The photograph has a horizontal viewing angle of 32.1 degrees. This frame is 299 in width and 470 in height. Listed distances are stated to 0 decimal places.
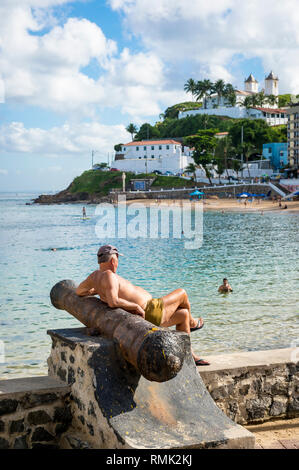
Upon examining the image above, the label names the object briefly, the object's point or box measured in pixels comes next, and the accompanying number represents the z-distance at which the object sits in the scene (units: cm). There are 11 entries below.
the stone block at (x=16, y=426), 429
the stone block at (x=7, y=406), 427
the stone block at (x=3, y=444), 425
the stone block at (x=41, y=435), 438
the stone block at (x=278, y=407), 539
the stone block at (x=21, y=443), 430
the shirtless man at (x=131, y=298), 468
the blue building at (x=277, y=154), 9506
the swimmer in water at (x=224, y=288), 1670
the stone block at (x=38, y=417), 438
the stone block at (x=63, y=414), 446
